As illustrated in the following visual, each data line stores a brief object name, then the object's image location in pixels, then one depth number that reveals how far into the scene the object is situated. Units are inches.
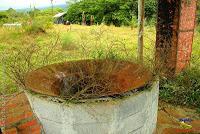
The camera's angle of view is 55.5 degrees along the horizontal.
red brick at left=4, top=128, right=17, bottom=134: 77.6
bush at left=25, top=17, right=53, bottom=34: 203.2
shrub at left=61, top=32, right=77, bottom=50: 162.2
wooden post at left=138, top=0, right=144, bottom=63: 101.8
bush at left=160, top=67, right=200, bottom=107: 96.8
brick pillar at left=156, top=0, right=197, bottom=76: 98.7
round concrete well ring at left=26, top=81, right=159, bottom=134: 57.3
